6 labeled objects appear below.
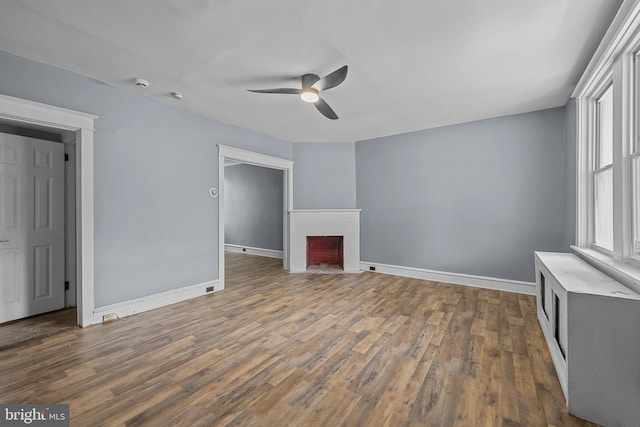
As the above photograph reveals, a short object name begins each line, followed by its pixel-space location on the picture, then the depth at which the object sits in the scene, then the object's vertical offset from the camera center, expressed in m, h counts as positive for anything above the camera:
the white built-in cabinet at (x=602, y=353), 1.46 -0.79
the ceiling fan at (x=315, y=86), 2.34 +1.21
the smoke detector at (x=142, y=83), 2.77 +1.37
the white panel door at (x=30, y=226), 2.79 -0.16
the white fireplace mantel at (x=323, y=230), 5.09 -0.33
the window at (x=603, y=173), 2.40 +0.39
